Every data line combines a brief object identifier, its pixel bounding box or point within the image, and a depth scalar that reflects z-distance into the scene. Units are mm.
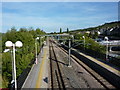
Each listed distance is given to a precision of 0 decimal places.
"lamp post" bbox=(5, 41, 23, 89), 6545
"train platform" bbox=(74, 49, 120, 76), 10573
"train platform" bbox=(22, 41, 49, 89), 8336
